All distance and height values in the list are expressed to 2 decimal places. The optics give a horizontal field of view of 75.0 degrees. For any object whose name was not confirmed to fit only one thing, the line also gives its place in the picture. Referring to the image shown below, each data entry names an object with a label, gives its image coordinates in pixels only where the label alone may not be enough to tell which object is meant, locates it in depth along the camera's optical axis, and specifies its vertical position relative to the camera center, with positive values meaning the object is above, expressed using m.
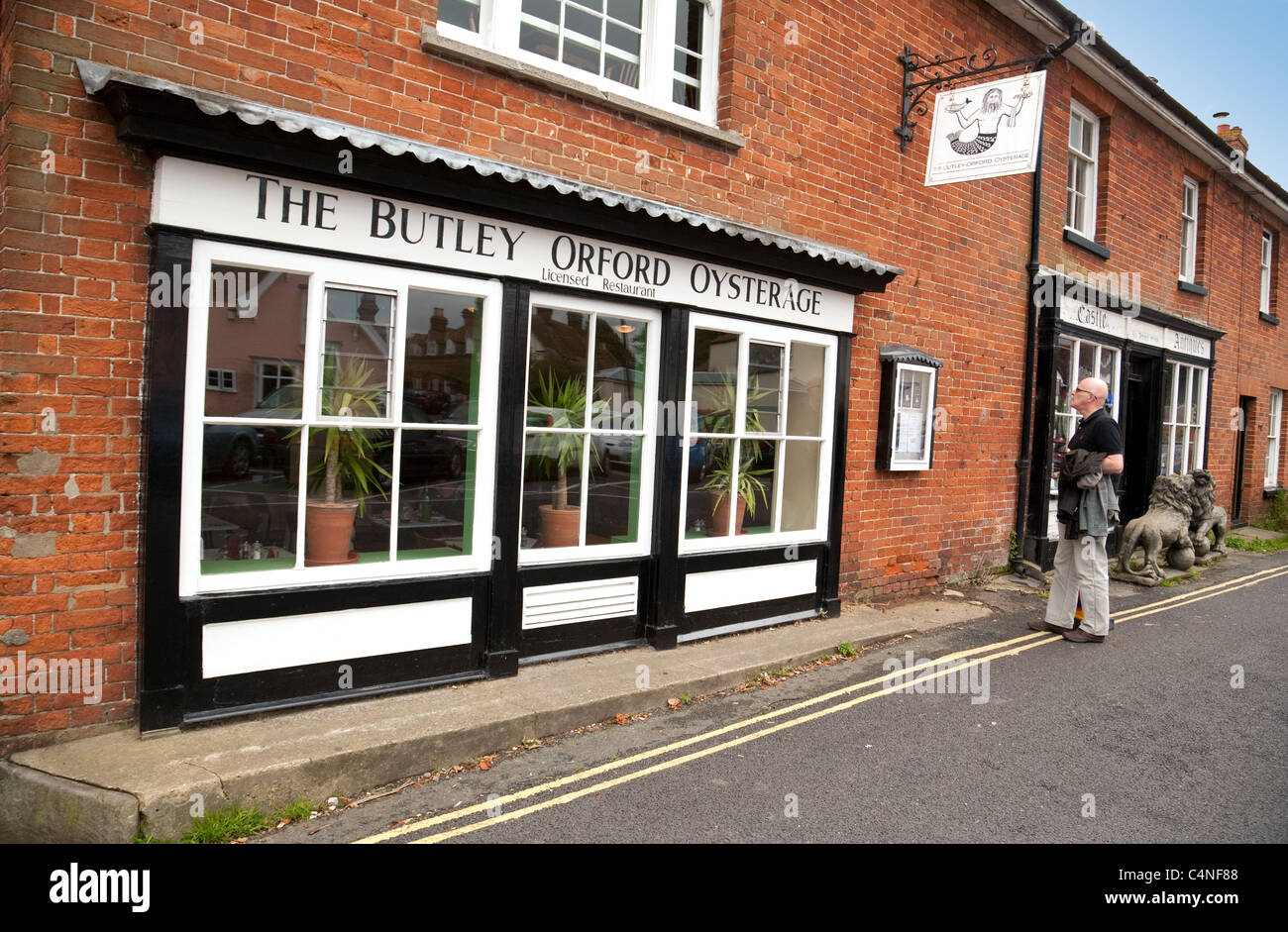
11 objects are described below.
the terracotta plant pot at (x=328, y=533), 4.85 -0.64
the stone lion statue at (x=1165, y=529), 10.65 -0.90
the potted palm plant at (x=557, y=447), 5.85 -0.10
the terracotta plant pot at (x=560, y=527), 5.96 -0.67
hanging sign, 7.07 +2.83
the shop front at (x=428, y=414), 4.25 +0.09
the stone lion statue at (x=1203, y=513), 12.01 -0.76
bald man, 7.41 -0.88
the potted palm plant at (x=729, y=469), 6.93 -0.24
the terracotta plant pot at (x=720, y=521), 7.00 -0.68
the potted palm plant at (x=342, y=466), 4.86 -0.25
